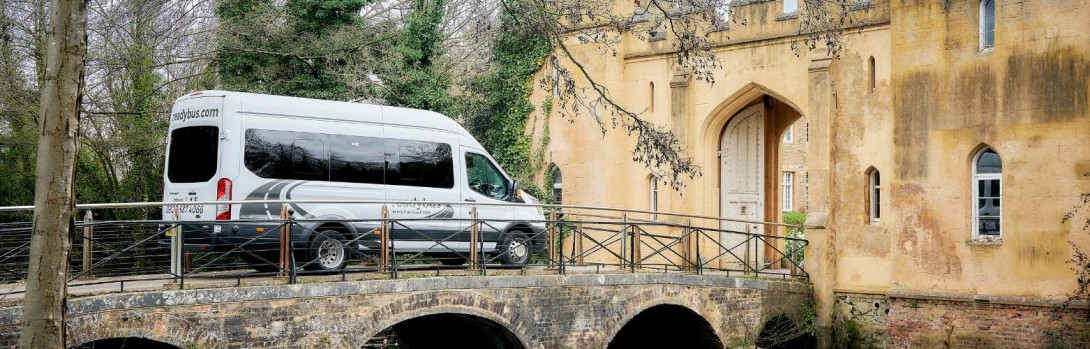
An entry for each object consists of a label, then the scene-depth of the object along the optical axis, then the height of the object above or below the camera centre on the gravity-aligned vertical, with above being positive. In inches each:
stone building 695.7 +29.7
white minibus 542.6 +9.3
